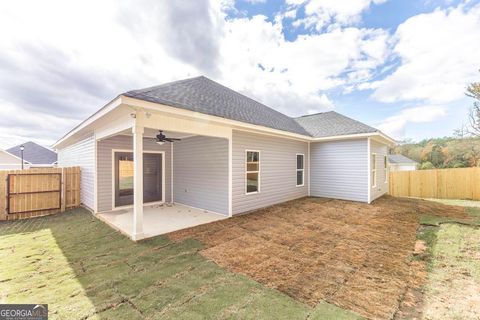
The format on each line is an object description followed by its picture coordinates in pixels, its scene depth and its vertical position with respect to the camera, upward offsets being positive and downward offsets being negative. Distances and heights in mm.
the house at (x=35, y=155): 19281 +732
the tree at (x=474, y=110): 10773 +2984
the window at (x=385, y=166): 11039 -331
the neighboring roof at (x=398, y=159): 28834 +175
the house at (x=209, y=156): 4844 +189
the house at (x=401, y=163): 28234 -434
